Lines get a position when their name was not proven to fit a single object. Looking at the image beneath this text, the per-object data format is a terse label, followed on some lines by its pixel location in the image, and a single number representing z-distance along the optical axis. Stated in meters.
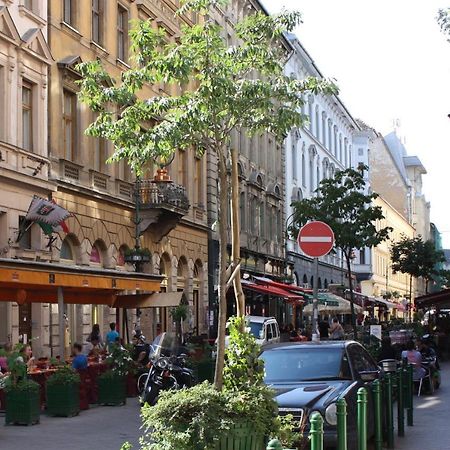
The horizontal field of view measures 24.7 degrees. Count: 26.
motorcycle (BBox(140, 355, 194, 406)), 18.61
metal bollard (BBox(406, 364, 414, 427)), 16.16
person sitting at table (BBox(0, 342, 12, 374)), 19.27
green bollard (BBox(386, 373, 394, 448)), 13.62
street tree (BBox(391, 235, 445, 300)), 77.31
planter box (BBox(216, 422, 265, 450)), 8.46
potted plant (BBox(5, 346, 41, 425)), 16.39
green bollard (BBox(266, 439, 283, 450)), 5.85
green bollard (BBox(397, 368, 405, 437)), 15.02
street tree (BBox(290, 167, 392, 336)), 34.85
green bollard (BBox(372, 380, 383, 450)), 12.41
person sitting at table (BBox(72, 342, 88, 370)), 20.20
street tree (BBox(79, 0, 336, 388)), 11.84
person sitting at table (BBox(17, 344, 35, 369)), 16.84
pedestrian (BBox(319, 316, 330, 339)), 40.66
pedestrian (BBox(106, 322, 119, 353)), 27.72
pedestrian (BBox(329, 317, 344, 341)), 31.98
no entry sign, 16.61
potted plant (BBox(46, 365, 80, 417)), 17.89
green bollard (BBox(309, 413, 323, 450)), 7.13
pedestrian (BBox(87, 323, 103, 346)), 28.21
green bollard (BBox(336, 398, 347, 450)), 8.55
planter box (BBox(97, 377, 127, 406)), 20.17
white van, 29.17
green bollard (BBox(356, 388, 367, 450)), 10.05
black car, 11.89
